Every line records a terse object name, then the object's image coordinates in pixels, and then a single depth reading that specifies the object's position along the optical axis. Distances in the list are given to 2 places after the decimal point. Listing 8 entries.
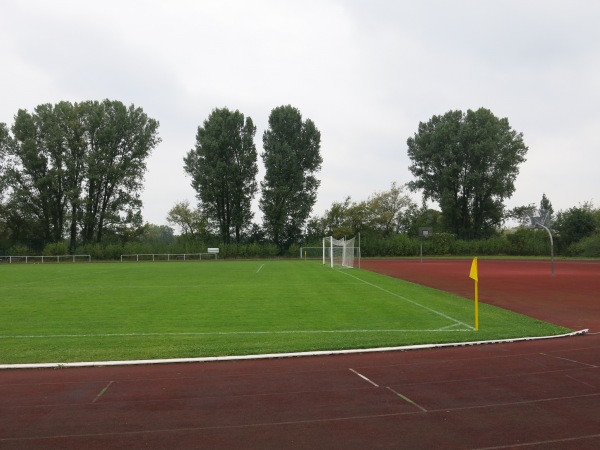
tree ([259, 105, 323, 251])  72.12
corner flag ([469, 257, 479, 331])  10.85
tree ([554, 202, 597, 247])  61.47
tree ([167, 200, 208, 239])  93.53
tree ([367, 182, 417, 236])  81.12
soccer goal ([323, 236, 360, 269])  43.19
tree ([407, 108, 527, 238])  73.50
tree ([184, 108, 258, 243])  71.19
